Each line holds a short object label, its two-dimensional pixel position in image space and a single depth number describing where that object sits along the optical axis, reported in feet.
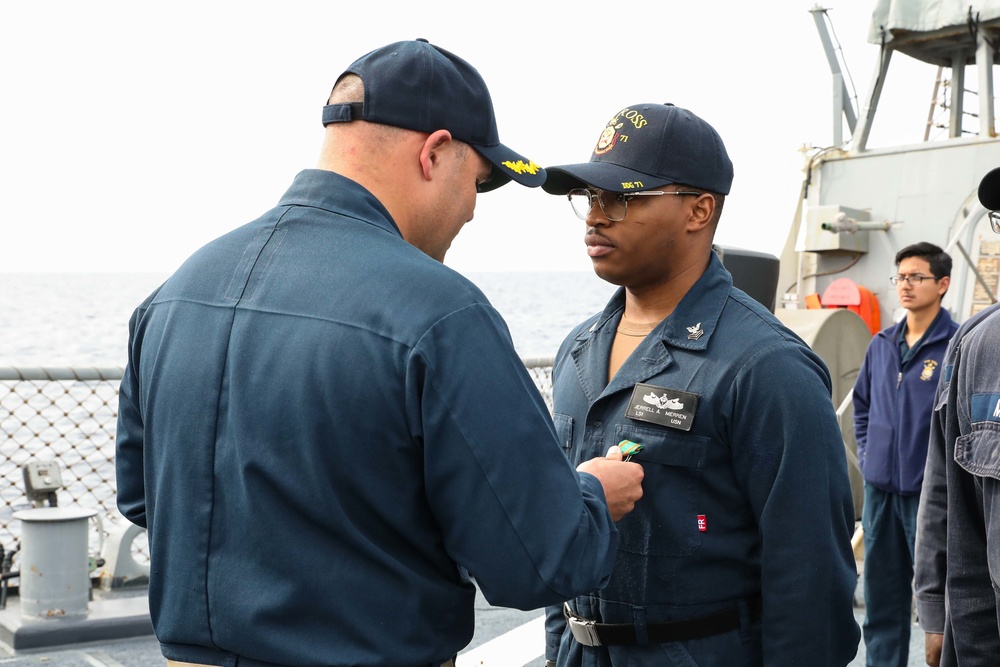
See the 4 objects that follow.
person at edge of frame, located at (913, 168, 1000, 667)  8.07
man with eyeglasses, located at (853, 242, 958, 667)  17.16
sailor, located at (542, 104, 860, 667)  7.90
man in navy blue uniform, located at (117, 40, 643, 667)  5.74
